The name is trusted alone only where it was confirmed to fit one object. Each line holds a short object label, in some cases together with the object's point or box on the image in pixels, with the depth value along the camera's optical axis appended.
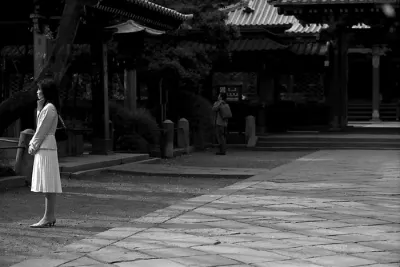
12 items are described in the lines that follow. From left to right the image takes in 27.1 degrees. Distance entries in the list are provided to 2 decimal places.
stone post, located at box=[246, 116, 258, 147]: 26.64
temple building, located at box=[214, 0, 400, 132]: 28.11
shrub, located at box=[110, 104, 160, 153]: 21.25
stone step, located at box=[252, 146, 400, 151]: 24.61
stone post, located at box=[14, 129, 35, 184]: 14.09
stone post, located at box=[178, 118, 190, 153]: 23.06
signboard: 31.42
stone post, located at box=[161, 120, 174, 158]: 20.97
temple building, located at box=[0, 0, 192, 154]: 17.66
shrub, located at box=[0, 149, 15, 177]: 14.01
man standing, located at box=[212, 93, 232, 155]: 22.09
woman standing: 9.34
